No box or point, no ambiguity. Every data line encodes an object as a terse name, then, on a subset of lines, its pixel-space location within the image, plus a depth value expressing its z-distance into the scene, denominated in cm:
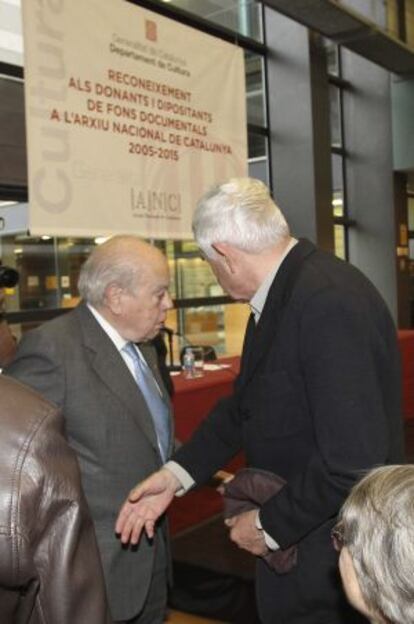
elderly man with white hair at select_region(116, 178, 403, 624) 133
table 364
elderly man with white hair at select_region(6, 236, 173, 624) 168
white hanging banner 398
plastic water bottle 419
